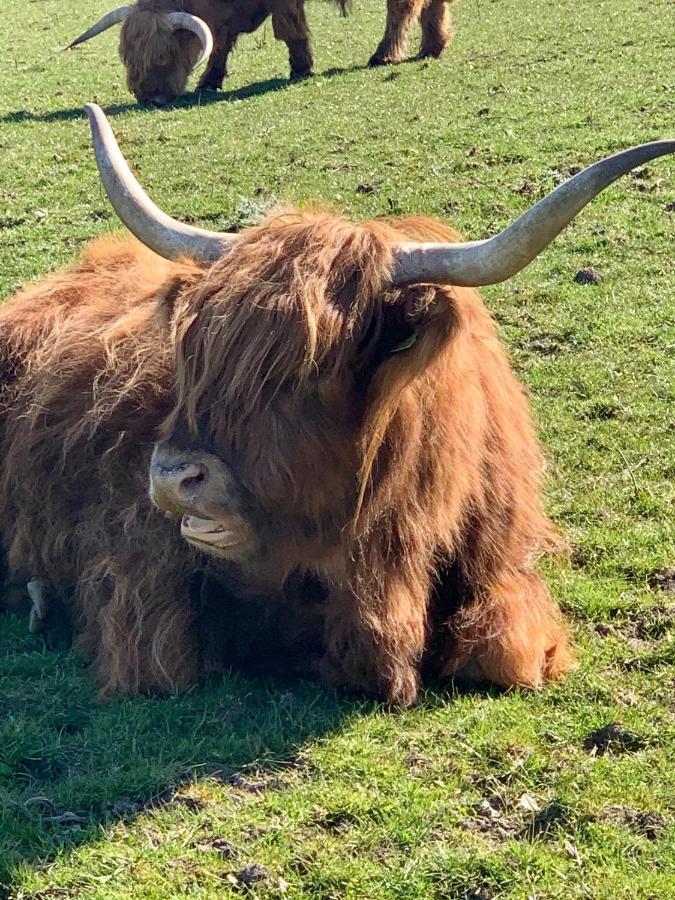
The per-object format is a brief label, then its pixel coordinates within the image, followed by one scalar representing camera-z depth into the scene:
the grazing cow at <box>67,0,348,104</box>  14.03
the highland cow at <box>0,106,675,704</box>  3.37
